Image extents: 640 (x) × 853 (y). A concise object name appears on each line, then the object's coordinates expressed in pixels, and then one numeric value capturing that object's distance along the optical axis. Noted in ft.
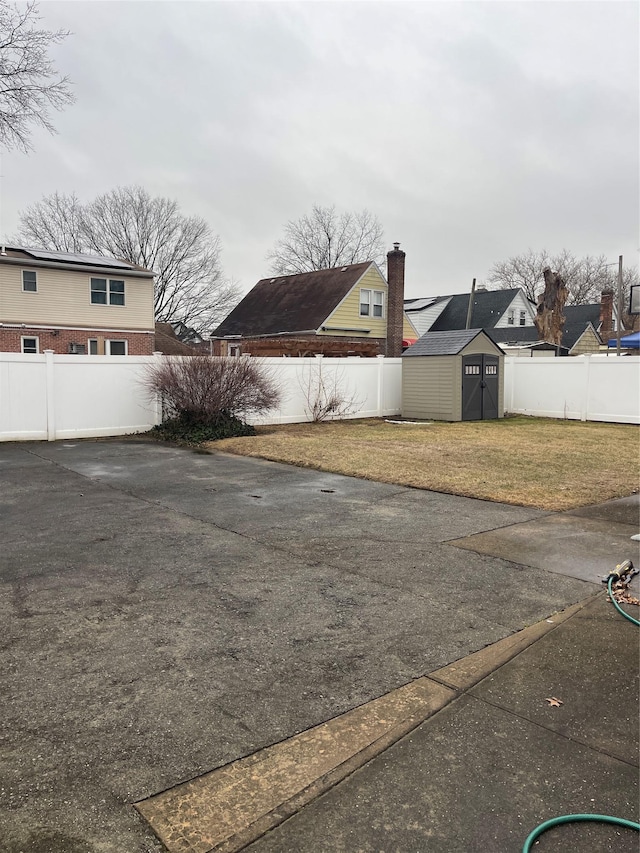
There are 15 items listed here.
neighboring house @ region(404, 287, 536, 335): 126.82
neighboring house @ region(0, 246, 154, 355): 76.69
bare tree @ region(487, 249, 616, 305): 185.98
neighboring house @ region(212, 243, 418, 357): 94.68
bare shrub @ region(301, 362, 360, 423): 56.24
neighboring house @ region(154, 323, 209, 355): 125.08
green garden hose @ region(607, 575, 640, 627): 12.78
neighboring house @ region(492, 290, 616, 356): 113.58
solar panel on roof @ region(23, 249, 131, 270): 80.07
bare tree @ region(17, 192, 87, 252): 136.67
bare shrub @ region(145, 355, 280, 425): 45.16
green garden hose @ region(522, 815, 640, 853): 6.66
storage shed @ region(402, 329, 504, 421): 57.67
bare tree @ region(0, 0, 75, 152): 47.91
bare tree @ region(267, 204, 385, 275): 159.02
